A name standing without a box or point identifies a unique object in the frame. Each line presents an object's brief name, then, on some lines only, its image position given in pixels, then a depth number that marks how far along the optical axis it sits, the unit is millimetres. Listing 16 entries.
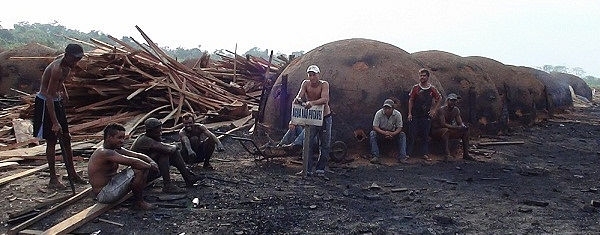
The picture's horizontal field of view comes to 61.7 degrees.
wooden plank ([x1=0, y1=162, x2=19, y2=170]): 7366
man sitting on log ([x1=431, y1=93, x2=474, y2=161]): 9008
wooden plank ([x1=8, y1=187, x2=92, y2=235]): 4820
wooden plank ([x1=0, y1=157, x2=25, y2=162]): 7832
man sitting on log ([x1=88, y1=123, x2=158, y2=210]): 5270
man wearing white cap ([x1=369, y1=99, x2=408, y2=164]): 8430
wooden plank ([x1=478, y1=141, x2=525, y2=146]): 10914
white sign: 7156
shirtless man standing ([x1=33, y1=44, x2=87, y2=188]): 5844
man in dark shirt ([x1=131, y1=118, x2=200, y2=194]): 5996
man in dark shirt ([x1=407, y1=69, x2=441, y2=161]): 8672
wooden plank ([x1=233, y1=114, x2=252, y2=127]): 11170
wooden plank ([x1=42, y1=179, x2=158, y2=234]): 4770
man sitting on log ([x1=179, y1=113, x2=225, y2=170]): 7157
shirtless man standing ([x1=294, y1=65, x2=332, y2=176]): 7270
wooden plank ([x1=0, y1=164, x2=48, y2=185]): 6504
